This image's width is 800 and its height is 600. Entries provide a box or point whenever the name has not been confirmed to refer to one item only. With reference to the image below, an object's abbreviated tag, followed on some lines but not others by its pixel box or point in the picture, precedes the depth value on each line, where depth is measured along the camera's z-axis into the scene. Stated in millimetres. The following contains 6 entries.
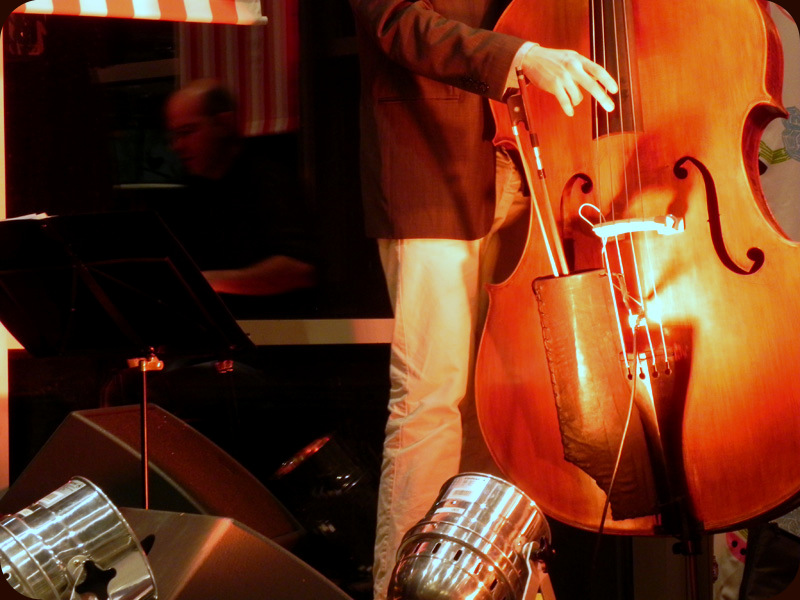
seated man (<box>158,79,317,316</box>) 5240
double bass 3816
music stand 4083
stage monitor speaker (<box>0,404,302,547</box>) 4428
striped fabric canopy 5203
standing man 4226
